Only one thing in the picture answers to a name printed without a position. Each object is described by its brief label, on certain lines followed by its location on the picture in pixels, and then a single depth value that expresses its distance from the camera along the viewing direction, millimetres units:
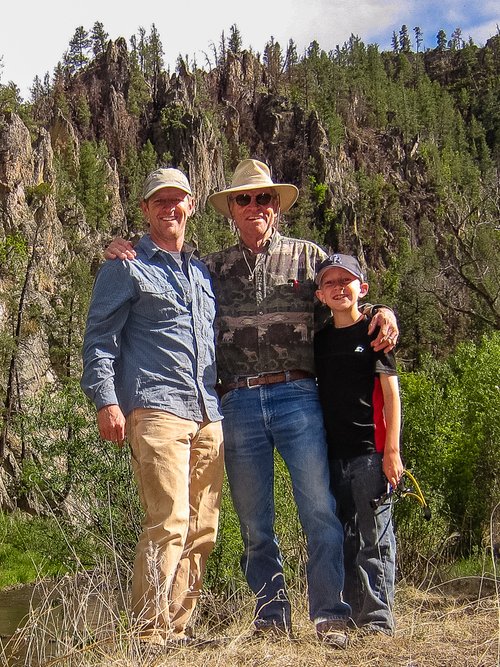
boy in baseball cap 4195
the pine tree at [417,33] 153375
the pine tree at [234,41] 114062
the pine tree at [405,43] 152875
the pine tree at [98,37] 101312
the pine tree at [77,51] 99031
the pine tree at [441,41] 151000
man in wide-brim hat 4230
